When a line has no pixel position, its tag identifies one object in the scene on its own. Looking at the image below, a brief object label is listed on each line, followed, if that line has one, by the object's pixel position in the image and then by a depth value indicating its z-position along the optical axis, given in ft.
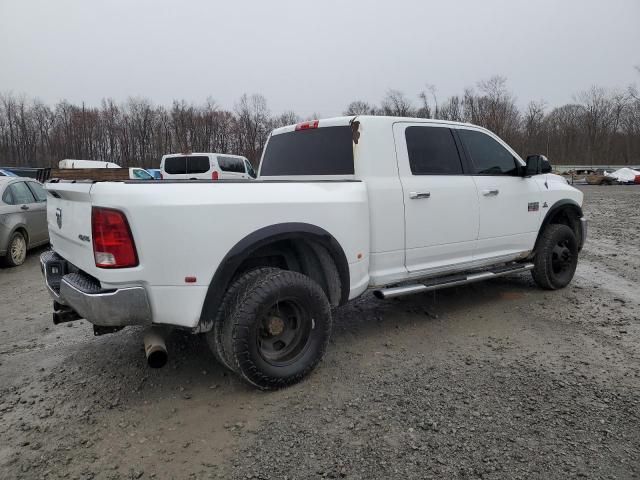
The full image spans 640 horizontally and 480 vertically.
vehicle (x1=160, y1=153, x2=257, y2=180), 55.36
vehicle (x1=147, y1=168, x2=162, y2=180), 81.31
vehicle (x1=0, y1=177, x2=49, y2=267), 25.20
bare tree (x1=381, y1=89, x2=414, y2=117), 185.06
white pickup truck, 9.03
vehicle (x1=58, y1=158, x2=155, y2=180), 92.28
